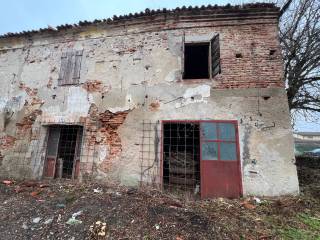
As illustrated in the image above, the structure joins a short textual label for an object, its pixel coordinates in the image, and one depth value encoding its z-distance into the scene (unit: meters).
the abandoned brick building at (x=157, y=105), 6.09
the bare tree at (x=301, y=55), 9.03
